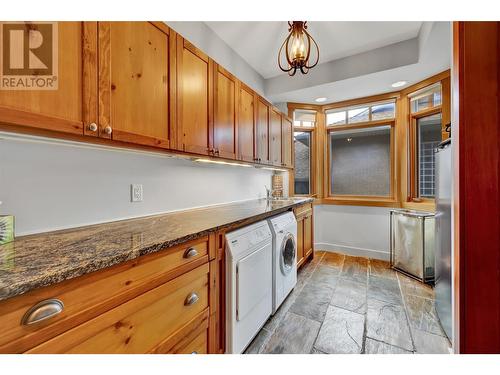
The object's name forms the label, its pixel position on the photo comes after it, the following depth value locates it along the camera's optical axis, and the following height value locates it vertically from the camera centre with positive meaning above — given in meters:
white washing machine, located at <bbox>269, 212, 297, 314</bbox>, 1.88 -0.67
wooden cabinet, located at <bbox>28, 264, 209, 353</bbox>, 0.70 -0.54
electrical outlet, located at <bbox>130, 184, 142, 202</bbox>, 1.50 -0.03
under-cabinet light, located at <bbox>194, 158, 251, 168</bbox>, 1.94 +0.26
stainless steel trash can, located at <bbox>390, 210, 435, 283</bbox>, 2.48 -0.72
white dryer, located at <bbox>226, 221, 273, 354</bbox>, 1.33 -0.68
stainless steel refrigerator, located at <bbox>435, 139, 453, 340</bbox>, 1.54 -0.40
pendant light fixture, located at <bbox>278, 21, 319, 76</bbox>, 1.70 +1.13
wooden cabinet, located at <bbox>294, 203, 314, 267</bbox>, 2.69 -0.64
